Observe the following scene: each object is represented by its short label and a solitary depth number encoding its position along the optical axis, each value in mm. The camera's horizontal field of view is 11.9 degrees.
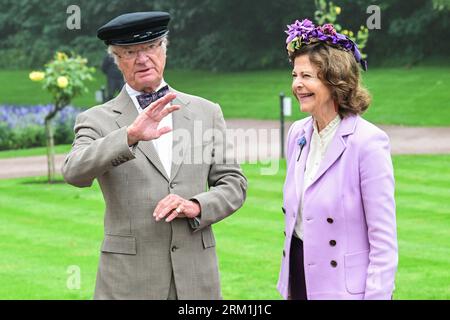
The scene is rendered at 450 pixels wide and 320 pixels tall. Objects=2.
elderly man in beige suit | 9880
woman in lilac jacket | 9322
